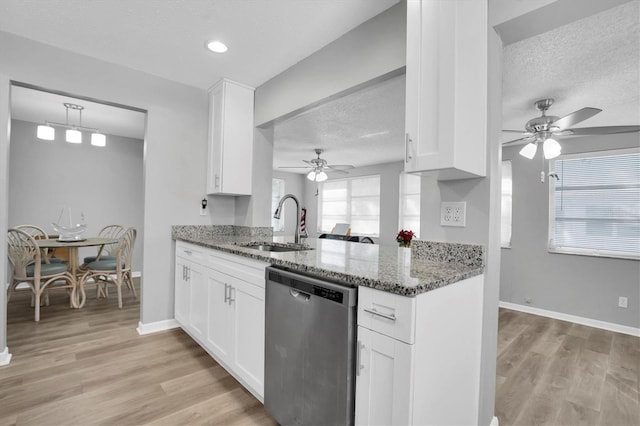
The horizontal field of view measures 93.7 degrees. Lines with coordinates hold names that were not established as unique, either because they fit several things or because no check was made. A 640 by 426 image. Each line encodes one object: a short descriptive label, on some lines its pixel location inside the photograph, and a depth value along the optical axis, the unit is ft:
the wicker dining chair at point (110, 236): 13.17
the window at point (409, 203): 21.97
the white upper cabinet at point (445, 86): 4.15
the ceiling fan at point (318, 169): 18.66
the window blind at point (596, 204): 11.89
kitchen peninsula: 3.43
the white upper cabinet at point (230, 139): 9.70
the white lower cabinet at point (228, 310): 5.74
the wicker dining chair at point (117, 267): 12.01
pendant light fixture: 11.84
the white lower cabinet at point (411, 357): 3.36
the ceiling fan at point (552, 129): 8.03
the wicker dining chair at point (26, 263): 10.28
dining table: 11.26
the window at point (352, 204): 24.56
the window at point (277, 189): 28.55
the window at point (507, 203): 14.83
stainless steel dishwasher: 3.89
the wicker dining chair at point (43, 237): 12.11
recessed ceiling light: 7.56
